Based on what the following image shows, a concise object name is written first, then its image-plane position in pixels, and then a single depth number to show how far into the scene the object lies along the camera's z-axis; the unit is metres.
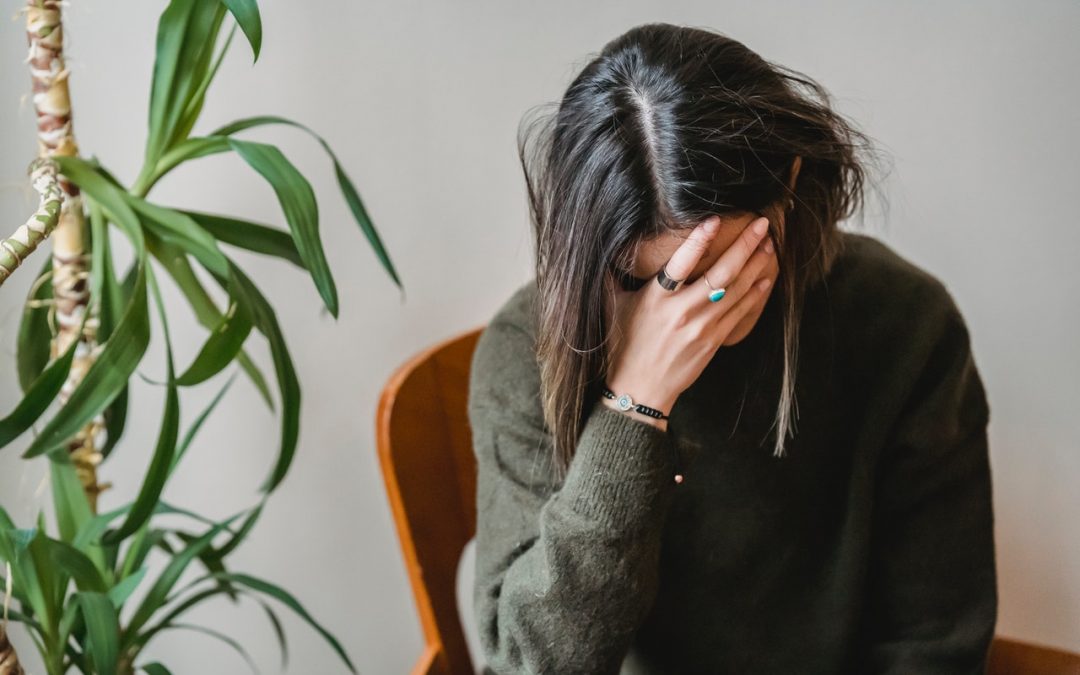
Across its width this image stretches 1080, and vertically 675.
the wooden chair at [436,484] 0.88
